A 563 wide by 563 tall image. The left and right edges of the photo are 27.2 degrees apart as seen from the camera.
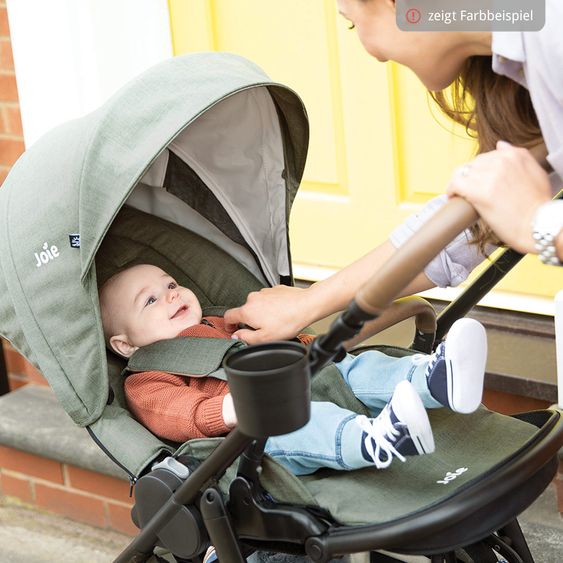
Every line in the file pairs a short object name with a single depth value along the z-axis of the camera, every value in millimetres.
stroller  1932
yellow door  3443
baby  2061
